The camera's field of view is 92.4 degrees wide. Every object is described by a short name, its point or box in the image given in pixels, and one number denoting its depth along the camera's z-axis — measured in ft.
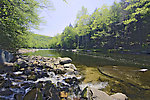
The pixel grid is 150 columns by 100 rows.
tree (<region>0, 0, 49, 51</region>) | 16.48
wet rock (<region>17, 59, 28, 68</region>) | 20.76
